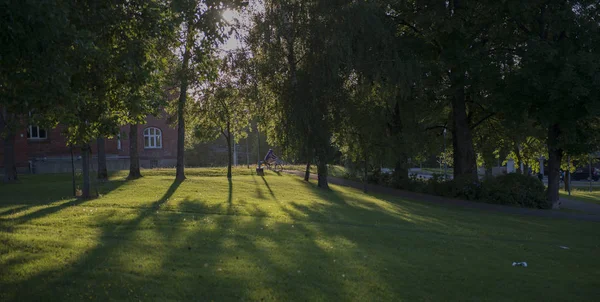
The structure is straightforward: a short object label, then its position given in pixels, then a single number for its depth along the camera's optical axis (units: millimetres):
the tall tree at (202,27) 10859
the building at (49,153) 42375
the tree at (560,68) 21719
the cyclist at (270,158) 44469
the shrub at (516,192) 25812
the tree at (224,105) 25984
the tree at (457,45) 24094
